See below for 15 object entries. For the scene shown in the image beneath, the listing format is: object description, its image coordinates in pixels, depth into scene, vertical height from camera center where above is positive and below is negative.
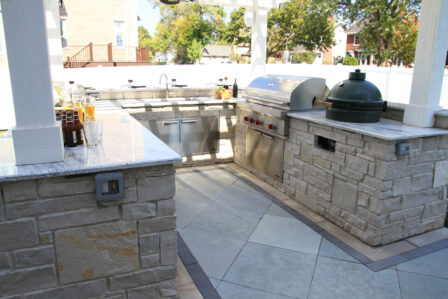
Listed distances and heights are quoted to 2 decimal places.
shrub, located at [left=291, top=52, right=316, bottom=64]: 31.06 +1.33
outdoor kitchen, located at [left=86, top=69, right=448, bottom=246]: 3.04 -0.81
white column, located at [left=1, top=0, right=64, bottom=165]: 1.76 -0.08
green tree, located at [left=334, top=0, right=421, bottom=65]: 17.16 +2.52
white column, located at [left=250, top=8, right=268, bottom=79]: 6.94 +0.58
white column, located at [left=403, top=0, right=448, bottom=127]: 3.14 +0.10
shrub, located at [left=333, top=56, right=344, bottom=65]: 30.54 +1.16
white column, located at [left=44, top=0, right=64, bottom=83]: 4.31 +0.37
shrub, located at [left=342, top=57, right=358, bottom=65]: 23.61 +0.77
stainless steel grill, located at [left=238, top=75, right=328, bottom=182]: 4.21 -0.53
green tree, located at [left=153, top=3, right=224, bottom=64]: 31.80 +4.07
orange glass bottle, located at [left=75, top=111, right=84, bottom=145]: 2.33 -0.42
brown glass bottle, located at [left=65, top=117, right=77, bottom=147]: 2.28 -0.42
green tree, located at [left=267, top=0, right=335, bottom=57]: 21.19 +2.93
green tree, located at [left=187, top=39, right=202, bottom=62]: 31.55 +1.79
